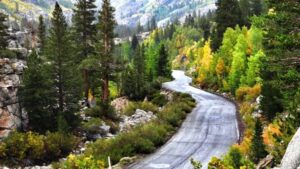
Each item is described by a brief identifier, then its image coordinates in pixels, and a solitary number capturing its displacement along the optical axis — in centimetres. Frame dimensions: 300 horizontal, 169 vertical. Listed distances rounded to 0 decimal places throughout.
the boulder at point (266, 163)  1565
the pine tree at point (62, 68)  3806
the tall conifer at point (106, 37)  4083
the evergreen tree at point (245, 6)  9906
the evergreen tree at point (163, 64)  8322
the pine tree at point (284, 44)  2002
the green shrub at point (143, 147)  2688
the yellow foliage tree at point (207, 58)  7145
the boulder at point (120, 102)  5327
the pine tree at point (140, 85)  5462
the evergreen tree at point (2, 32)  4829
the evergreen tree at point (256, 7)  9700
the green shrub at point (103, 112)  4041
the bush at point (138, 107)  4397
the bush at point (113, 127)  3728
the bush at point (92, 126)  3591
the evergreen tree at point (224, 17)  7363
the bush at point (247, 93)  4323
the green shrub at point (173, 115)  3519
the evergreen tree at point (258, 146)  1858
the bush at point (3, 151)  2826
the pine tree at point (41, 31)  6936
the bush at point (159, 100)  5091
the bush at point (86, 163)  1470
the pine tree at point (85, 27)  4922
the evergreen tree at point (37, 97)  3431
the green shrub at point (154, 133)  2886
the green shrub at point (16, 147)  2862
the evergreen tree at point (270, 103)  2936
